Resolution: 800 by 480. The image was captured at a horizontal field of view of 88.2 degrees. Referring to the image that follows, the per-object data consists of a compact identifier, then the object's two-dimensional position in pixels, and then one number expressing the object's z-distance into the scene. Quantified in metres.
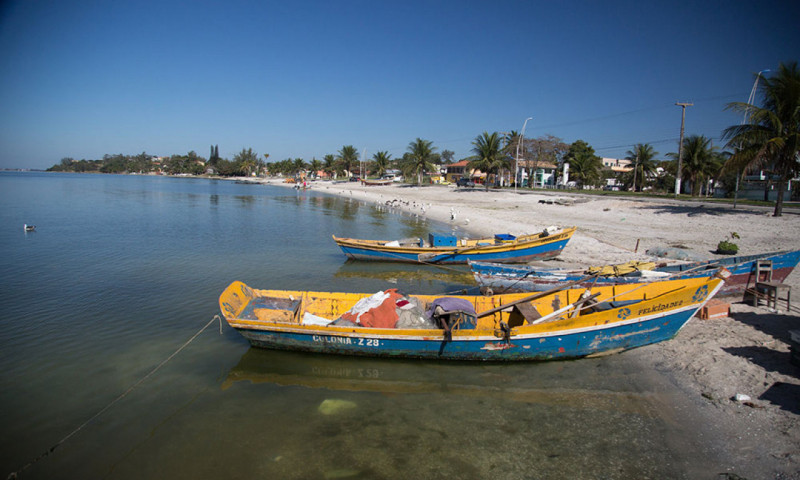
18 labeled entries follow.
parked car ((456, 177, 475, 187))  66.81
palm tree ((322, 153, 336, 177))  120.43
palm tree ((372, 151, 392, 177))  93.06
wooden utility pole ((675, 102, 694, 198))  35.03
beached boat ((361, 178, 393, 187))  91.62
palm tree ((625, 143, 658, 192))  55.22
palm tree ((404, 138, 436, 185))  73.75
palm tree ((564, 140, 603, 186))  57.12
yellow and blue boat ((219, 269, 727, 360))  8.82
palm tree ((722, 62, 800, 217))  20.28
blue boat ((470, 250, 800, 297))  10.90
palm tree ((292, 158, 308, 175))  136.44
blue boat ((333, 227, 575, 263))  18.41
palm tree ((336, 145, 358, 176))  104.89
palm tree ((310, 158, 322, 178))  128.38
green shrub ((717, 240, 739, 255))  15.79
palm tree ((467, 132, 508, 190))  57.86
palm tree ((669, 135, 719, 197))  42.97
